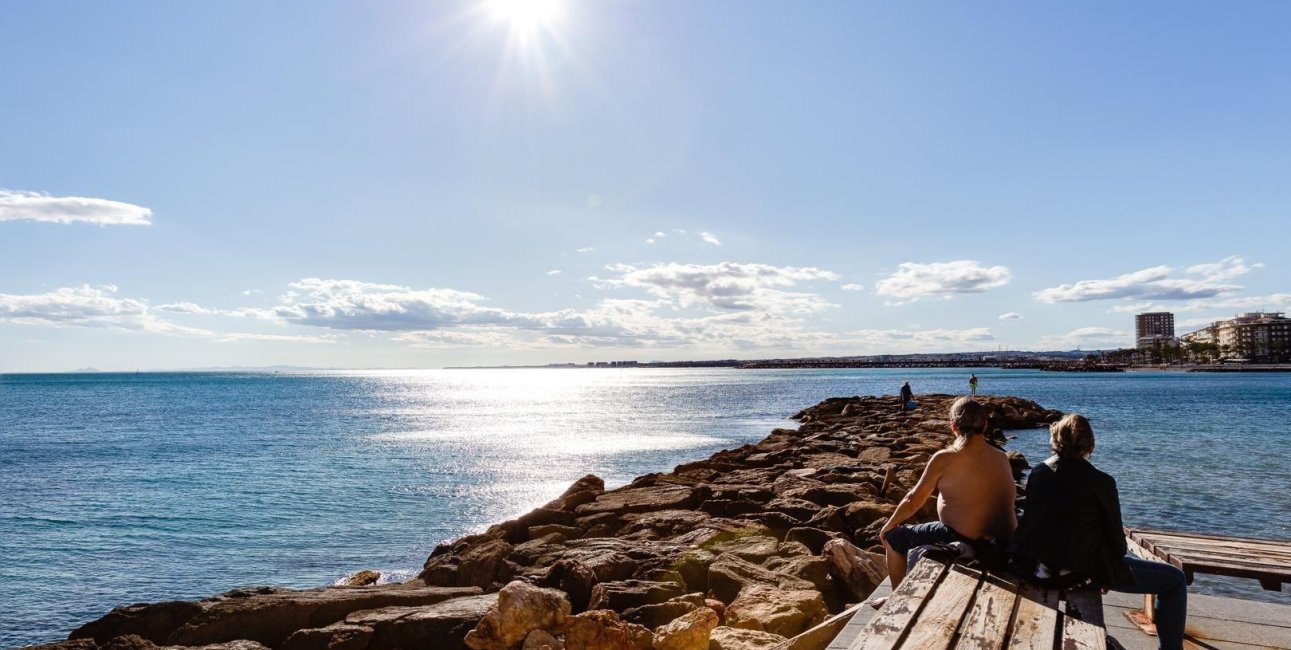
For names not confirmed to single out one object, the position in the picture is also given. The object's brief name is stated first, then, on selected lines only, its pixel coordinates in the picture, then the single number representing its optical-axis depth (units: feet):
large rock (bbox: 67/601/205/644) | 28.91
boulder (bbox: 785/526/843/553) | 34.81
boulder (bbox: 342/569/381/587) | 42.32
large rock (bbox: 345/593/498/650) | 25.23
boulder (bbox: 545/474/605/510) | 51.13
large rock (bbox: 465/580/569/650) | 22.95
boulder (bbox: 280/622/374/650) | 25.33
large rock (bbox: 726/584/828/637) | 22.67
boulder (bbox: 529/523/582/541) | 43.29
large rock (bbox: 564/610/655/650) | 22.18
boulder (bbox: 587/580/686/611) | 26.13
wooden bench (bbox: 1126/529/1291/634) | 16.35
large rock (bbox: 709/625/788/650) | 20.74
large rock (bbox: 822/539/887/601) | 25.96
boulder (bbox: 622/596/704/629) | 24.43
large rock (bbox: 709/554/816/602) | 26.89
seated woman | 14.46
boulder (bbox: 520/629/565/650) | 22.17
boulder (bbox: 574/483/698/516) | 47.44
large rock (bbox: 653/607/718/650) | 21.59
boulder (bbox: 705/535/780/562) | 32.27
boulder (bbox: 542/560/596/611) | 27.27
